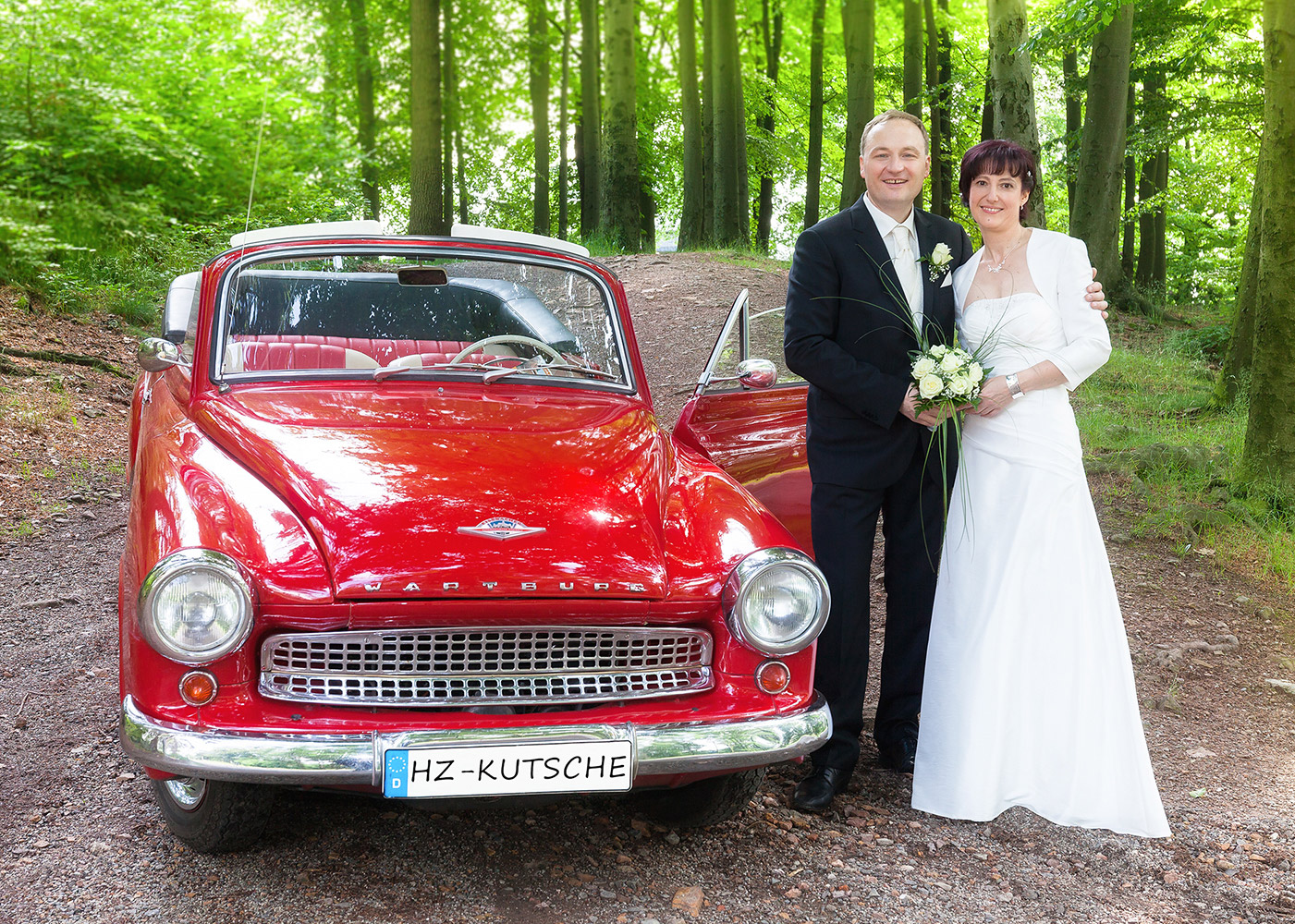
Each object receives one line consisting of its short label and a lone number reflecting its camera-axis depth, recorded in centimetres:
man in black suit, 345
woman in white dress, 325
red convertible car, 245
